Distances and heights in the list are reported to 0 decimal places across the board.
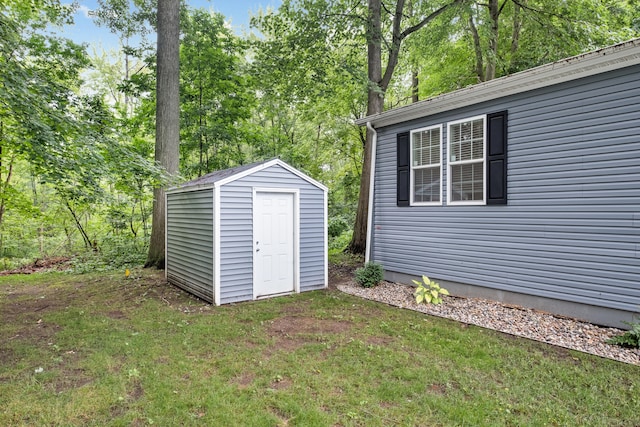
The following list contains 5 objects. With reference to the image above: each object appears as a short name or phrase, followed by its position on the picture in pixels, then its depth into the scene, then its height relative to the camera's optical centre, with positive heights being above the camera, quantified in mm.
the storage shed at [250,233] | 5484 -366
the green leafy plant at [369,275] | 6527 -1209
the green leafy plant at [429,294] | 5220 -1256
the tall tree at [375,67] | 8609 +3889
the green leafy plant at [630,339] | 3500 -1303
